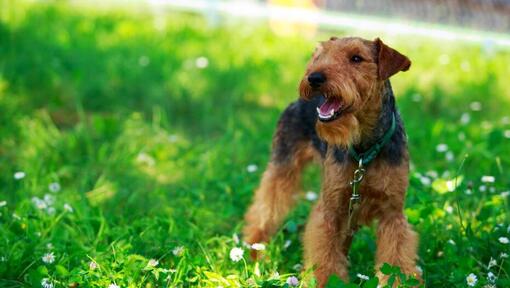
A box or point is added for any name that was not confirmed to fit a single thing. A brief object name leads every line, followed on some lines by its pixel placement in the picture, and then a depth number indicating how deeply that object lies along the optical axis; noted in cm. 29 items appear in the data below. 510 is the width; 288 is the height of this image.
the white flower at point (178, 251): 334
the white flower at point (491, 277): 317
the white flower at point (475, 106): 574
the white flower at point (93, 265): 311
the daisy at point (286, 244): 377
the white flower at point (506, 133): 497
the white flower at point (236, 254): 323
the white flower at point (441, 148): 490
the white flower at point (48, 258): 327
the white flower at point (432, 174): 445
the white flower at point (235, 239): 367
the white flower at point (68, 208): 388
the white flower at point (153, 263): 313
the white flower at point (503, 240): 335
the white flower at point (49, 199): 399
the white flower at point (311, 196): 435
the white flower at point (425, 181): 420
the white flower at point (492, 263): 331
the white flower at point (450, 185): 360
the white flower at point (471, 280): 309
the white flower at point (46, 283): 301
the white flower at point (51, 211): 387
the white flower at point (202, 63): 662
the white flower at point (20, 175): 410
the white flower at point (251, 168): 474
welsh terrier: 304
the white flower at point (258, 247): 327
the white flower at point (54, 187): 431
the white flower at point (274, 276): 313
